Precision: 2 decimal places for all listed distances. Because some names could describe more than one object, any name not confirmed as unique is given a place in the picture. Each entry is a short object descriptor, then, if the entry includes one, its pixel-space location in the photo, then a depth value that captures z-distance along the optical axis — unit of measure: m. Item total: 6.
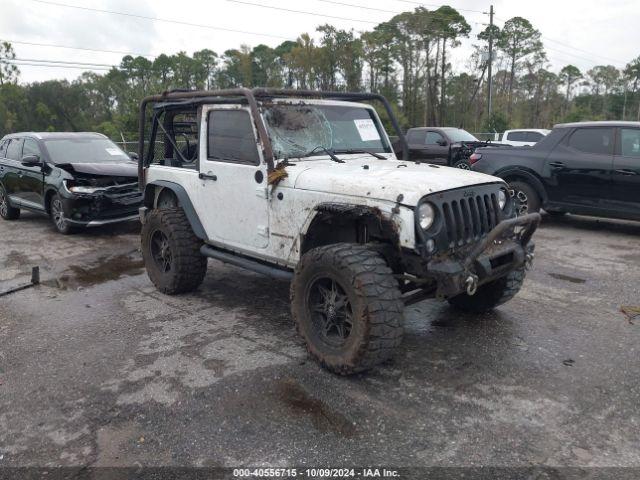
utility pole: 31.69
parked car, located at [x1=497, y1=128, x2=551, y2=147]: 17.16
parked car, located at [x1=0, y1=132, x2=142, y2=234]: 8.35
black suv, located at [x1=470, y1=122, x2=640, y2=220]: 7.58
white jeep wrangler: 3.45
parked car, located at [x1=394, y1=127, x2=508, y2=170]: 13.31
